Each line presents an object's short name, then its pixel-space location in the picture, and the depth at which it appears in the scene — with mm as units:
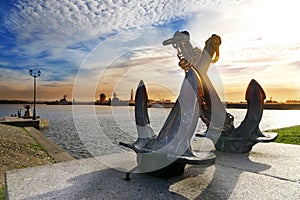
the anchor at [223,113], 5348
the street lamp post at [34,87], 21938
